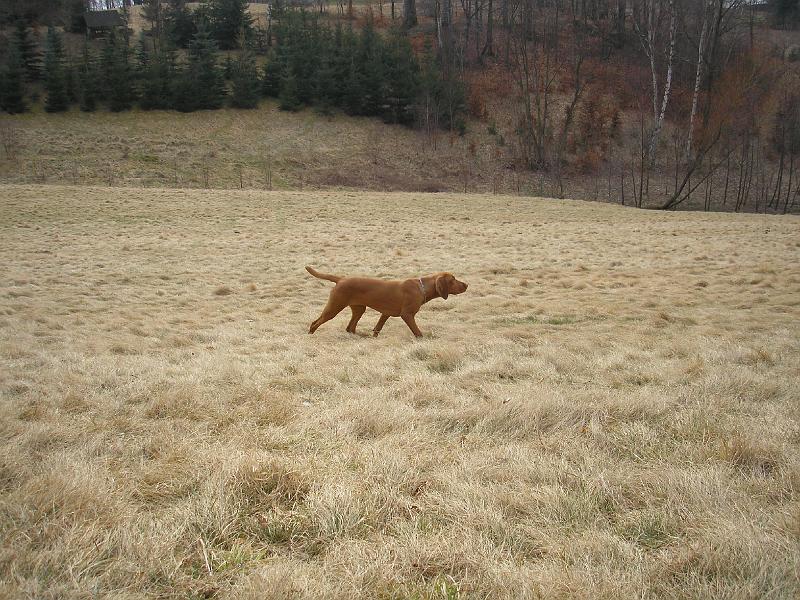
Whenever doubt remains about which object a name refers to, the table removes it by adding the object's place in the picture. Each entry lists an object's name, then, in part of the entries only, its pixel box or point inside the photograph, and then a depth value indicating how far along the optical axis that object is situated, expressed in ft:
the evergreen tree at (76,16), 208.95
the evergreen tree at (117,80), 153.28
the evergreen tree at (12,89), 143.54
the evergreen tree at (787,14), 223.10
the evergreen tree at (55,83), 147.39
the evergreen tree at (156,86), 155.63
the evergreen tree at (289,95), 163.73
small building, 205.70
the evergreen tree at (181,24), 195.83
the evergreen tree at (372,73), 163.73
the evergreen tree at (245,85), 162.20
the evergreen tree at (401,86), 163.12
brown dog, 26.16
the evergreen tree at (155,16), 195.23
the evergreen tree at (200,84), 157.99
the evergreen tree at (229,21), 199.11
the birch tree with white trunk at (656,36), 123.29
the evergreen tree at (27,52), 158.72
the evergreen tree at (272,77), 168.45
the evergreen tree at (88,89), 151.12
